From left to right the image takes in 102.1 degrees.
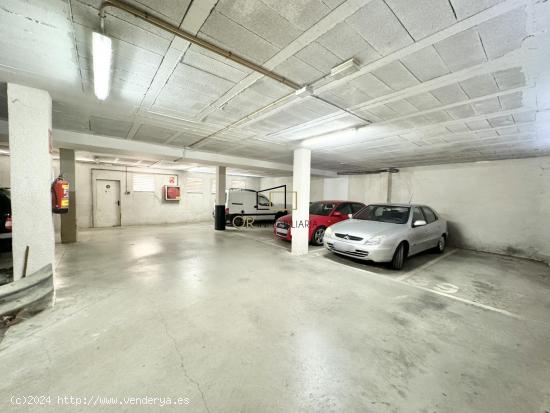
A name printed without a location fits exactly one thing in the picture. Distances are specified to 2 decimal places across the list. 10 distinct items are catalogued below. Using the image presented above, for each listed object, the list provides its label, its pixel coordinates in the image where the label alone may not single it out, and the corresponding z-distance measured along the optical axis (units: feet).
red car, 21.01
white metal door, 30.40
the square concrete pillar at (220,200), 29.14
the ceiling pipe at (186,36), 5.08
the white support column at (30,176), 8.30
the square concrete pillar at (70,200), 20.46
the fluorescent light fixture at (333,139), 14.53
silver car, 13.64
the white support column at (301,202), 17.81
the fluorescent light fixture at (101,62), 5.92
